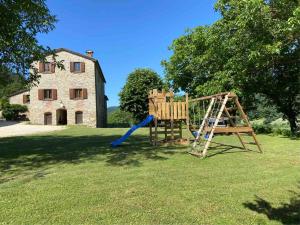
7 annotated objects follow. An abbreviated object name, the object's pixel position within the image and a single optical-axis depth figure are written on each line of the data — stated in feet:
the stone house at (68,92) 90.00
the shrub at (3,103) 95.21
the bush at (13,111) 94.47
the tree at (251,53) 34.50
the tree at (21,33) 27.67
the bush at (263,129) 49.65
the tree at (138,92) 98.04
